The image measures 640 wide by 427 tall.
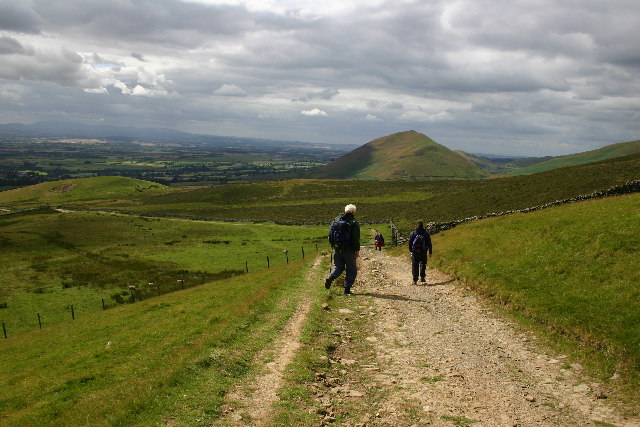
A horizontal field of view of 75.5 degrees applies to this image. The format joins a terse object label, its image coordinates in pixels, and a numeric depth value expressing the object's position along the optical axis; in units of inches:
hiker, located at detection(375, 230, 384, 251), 1448.0
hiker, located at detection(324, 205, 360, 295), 627.2
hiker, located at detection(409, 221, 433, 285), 788.0
